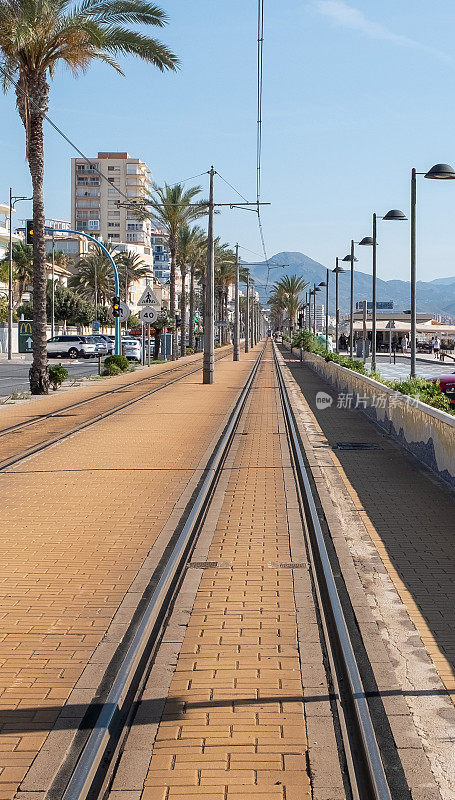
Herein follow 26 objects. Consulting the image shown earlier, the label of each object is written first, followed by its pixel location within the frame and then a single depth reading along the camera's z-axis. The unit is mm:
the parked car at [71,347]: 69231
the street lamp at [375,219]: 26375
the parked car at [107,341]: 73125
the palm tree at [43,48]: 26719
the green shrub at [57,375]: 33531
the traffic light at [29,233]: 31125
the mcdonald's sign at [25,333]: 69438
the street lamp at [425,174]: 21250
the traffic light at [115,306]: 47047
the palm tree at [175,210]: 60659
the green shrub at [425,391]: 17825
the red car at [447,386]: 26391
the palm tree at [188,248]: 73062
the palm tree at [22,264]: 93875
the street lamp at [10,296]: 55438
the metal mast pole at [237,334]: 69875
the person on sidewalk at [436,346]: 78500
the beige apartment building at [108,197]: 175250
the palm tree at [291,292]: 122000
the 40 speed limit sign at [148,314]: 47469
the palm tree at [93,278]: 114375
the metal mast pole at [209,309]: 35812
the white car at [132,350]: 65500
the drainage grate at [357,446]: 18377
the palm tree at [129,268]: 126688
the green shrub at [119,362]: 45062
